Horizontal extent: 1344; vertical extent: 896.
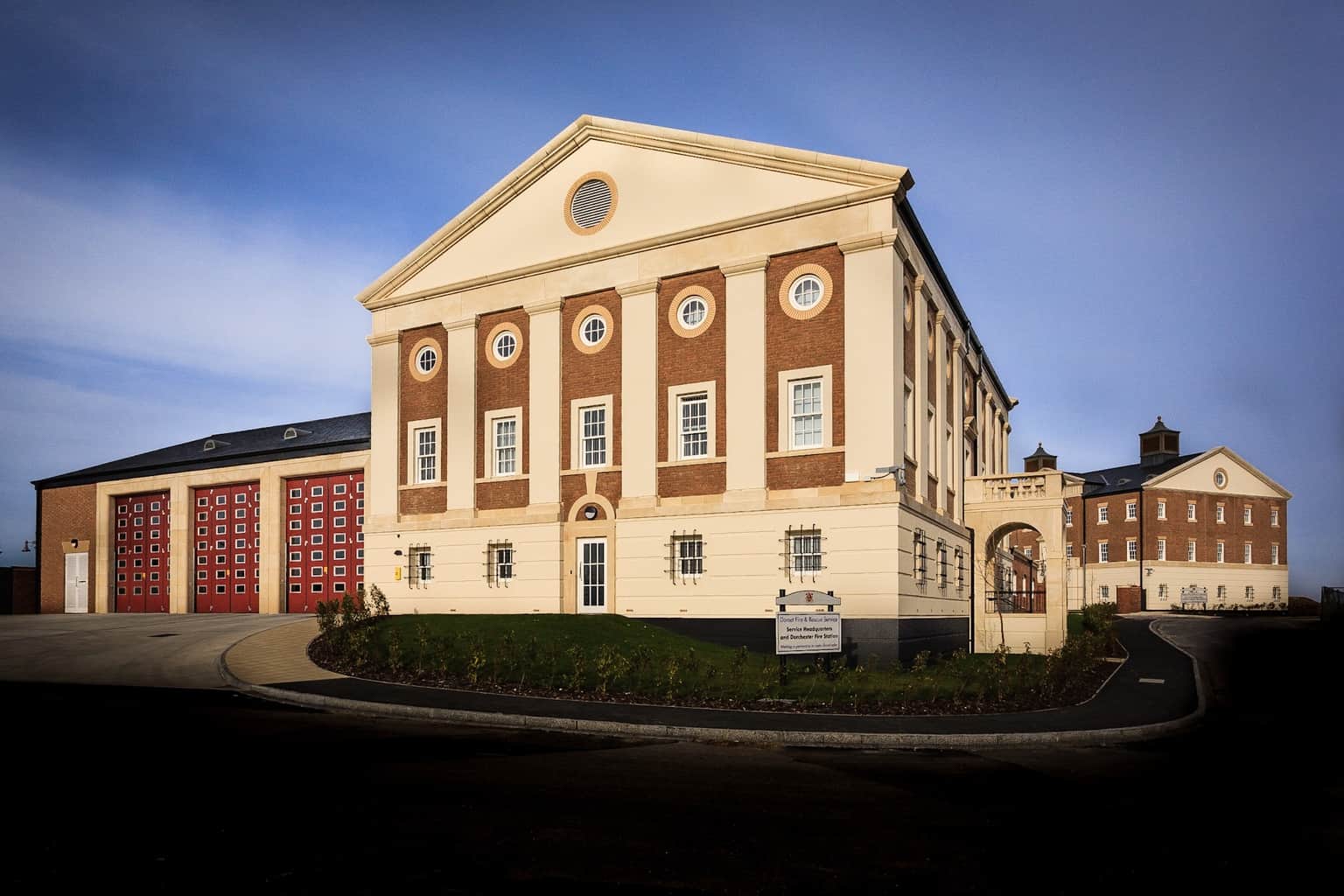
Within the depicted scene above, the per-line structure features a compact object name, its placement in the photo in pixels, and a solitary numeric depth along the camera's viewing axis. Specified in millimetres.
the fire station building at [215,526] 38906
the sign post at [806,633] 18375
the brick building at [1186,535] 81750
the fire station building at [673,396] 24766
